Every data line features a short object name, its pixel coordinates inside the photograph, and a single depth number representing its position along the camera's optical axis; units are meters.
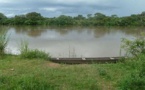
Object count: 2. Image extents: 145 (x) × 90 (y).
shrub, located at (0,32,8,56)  6.15
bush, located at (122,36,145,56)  5.54
